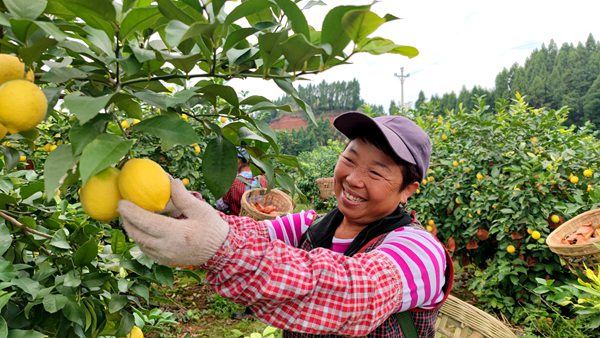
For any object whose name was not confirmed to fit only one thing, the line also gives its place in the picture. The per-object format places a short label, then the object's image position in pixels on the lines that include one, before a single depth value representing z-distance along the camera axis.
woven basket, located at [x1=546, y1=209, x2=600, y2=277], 2.27
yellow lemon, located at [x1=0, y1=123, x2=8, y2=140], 0.60
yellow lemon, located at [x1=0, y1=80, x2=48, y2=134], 0.56
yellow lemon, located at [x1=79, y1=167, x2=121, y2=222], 0.65
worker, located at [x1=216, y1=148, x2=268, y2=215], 4.49
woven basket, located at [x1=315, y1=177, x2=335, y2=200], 10.04
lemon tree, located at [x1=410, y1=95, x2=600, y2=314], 3.11
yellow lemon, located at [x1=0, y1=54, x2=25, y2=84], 0.58
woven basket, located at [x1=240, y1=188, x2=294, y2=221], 4.33
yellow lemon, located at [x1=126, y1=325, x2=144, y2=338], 1.08
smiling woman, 0.75
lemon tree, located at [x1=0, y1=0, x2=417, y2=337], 0.55
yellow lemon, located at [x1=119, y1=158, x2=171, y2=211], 0.65
